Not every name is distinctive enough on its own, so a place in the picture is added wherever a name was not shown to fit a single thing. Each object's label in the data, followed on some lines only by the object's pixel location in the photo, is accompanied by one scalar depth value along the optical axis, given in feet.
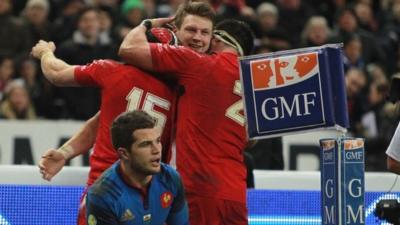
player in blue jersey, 45.32
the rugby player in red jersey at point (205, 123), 49.85
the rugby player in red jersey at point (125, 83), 50.29
